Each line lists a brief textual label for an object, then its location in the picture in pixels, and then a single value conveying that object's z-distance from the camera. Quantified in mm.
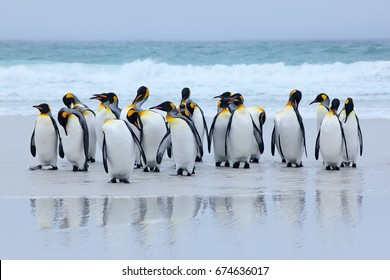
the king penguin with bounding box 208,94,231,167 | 20016
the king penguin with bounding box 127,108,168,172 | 19000
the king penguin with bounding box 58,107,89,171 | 18703
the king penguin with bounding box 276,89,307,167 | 19734
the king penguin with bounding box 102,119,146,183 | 16969
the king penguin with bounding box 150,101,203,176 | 18203
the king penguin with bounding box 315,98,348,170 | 18969
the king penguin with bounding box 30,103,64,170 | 19141
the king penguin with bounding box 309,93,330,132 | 21375
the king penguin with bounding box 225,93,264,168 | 19516
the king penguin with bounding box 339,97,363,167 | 19687
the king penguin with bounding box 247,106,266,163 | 20719
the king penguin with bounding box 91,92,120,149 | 19937
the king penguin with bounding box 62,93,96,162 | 20469
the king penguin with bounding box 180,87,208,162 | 20953
